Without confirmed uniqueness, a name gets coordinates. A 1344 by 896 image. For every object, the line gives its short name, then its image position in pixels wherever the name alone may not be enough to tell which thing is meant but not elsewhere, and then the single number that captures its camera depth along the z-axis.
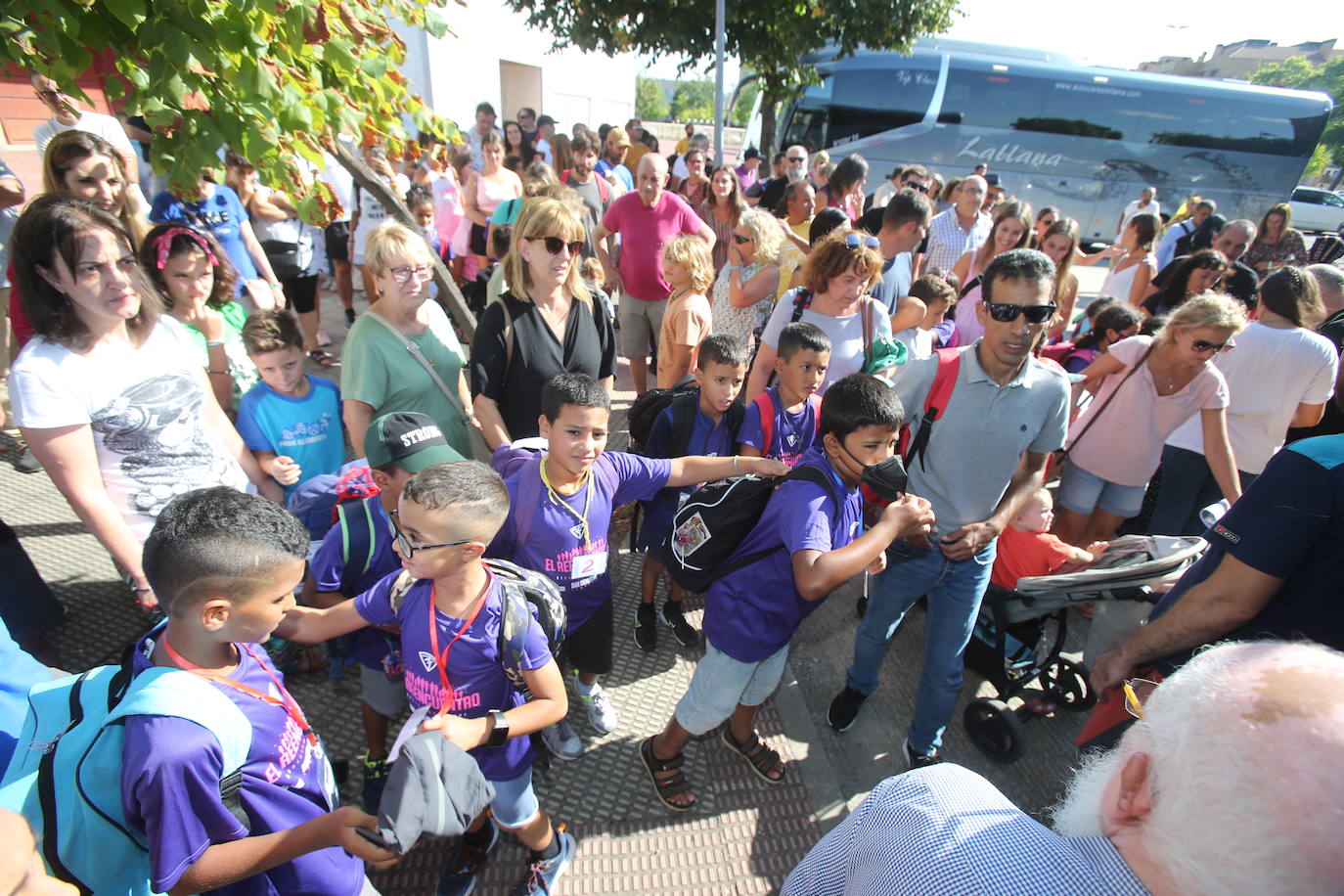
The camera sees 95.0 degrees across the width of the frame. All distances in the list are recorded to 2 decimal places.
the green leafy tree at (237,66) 1.82
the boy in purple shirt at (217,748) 1.20
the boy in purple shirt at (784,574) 1.97
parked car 19.09
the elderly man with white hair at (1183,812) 0.70
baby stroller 2.54
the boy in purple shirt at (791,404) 2.79
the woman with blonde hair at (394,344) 2.63
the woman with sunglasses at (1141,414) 2.98
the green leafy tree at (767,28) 12.38
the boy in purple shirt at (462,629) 1.66
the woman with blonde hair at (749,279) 4.29
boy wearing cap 2.08
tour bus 13.96
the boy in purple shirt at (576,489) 2.26
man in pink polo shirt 5.12
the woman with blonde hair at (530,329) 2.79
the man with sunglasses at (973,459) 2.30
